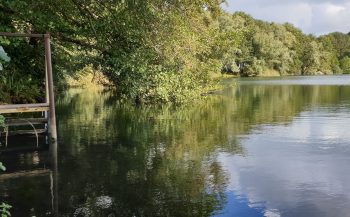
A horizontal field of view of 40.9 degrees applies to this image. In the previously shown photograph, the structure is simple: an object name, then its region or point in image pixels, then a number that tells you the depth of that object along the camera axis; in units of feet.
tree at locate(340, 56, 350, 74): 504.02
